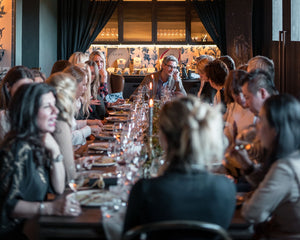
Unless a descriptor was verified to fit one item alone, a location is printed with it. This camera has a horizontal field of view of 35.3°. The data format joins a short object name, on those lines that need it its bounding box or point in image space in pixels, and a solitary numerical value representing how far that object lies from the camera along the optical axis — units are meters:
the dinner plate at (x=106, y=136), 4.11
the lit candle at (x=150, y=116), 2.74
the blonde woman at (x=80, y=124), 3.94
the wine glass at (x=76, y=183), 2.27
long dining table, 1.83
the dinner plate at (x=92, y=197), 2.10
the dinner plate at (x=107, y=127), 4.84
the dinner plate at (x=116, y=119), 5.60
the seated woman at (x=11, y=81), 3.49
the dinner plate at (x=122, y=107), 6.83
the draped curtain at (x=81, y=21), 10.76
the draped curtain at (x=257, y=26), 10.30
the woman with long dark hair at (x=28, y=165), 2.05
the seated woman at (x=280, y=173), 1.90
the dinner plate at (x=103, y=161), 2.95
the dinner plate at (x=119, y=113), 6.24
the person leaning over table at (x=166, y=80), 7.17
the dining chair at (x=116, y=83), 8.62
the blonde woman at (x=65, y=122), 2.71
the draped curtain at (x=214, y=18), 10.70
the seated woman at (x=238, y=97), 3.51
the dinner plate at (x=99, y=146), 3.54
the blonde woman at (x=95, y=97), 6.02
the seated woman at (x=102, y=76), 7.39
